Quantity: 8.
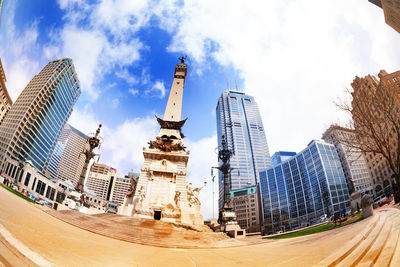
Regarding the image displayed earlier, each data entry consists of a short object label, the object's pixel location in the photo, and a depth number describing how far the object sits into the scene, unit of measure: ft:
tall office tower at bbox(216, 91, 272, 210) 324.60
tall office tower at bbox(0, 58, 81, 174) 172.75
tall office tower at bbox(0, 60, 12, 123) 158.67
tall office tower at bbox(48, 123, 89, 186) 380.06
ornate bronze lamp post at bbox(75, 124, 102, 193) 51.58
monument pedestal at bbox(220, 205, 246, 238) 39.45
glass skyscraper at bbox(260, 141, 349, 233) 210.38
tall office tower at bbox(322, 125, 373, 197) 216.70
